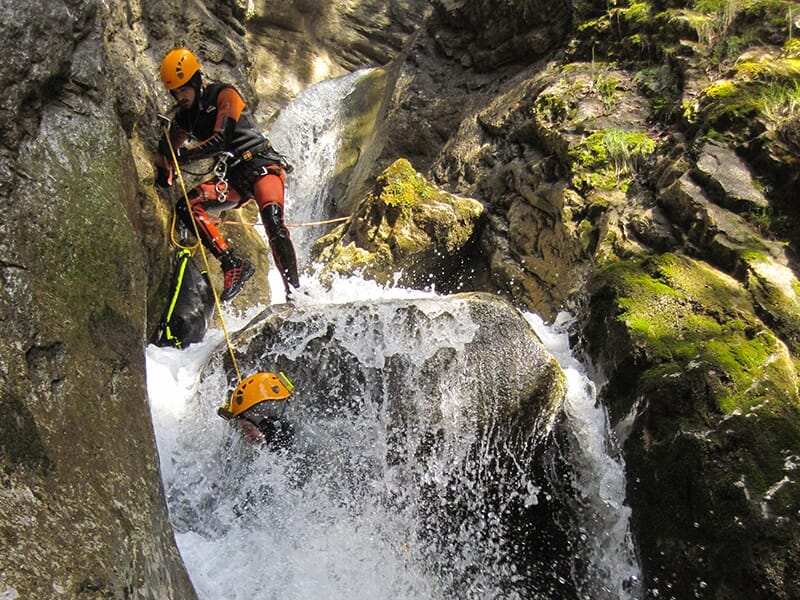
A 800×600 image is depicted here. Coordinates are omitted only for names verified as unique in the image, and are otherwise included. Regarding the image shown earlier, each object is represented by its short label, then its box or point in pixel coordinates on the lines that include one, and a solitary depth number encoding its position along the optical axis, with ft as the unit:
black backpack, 18.59
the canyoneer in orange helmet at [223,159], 18.60
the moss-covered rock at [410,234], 25.50
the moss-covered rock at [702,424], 11.75
